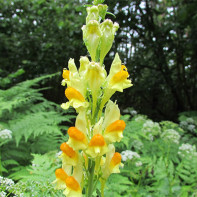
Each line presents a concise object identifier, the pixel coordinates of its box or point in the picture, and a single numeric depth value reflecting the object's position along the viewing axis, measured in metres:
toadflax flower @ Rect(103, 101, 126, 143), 0.12
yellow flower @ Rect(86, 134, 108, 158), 0.12
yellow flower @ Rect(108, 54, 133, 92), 0.13
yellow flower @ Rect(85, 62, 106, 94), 0.12
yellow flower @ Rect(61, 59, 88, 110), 0.13
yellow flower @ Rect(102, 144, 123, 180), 0.13
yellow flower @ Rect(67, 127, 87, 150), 0.12
